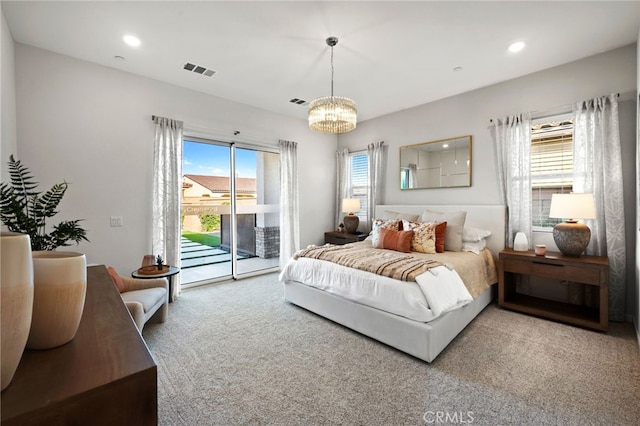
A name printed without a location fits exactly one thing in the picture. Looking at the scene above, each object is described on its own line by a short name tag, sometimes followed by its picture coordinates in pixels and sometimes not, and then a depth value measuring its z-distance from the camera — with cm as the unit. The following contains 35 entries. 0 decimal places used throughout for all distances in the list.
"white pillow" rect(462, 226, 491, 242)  366
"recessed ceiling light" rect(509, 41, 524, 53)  291
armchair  249
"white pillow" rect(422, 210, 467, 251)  366
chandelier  293
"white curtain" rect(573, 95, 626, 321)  299
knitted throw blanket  255
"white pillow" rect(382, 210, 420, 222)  437
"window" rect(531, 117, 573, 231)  342
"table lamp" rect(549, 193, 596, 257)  285
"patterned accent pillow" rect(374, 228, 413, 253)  359
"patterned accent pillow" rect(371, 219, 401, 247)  388
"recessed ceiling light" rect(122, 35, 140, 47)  282
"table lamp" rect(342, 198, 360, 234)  522
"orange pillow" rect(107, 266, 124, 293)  275
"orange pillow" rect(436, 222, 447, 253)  359
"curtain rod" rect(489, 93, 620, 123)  338
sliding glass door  432
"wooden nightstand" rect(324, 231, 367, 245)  500
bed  229
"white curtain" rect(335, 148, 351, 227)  573
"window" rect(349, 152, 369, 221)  553
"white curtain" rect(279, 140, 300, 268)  507
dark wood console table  52
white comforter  232
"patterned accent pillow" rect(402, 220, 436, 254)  353
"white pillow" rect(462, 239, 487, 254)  358
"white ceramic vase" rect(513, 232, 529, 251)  344
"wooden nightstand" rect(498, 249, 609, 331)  275
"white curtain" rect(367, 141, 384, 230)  517
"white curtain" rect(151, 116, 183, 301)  374
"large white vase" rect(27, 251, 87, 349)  71
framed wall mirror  421
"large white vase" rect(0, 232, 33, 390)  54
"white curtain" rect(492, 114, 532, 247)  360
